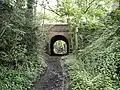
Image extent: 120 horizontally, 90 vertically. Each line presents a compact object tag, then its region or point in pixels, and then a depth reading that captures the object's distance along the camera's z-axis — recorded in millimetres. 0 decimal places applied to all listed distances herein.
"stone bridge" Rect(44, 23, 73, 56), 13873
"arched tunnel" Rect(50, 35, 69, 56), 16791
